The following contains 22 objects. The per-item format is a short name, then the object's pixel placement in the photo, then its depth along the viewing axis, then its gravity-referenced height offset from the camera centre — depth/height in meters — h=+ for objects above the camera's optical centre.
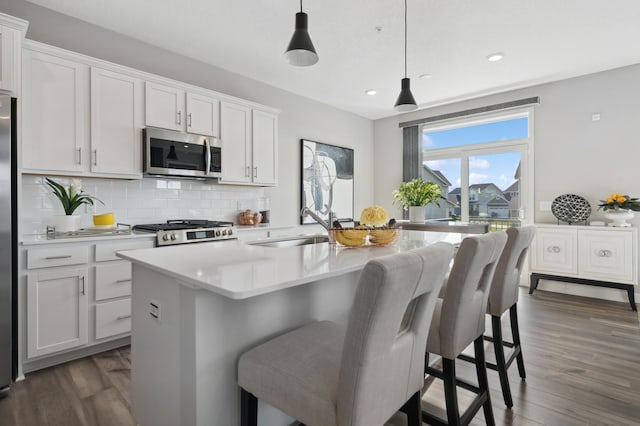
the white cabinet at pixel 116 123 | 2.68 +0.74
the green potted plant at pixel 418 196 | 4.01 +0.19
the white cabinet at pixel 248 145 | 3.60 +0.77
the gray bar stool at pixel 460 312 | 1.34 -0.43
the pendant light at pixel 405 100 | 2.66 +0.89
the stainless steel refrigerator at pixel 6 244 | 1.97 -0.19
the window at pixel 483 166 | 4.67 +0.70
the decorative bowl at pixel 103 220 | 2.69 -0.06
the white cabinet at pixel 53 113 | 2.37 +0.73
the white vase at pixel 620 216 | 3.66 -0.05
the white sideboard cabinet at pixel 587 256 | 3.60 -0.51
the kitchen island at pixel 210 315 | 1.11 -0.40
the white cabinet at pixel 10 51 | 2.10 +1.03
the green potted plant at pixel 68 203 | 2.48 +0.08
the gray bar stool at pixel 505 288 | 1.84 -0.44
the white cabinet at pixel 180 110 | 3.00 +0.98
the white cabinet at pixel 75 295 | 2.23 -0.59
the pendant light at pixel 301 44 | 1.83 +0.93
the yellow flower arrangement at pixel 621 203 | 3.63 +0.09
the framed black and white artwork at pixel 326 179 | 4.91 +0.52
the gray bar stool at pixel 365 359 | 0.87 -0.47
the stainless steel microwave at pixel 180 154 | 2.94 +0.55
